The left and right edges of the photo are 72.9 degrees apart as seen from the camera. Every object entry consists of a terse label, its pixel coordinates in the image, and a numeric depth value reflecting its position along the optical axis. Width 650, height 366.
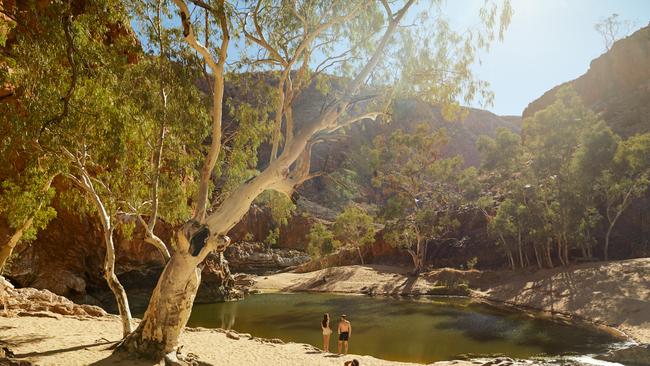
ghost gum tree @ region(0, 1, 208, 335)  9.45
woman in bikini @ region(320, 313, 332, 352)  13.91
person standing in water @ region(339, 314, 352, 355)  13.77
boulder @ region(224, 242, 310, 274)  51.53
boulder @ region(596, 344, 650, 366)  13.37
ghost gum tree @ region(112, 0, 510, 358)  9.48
